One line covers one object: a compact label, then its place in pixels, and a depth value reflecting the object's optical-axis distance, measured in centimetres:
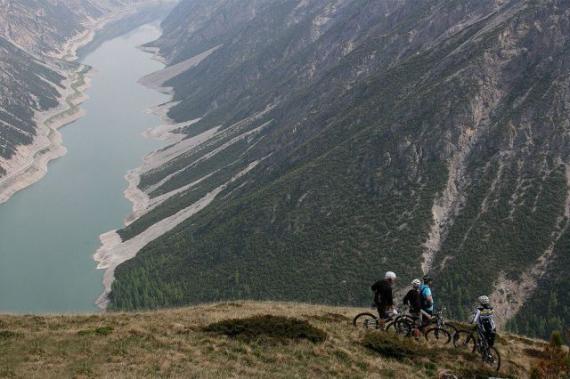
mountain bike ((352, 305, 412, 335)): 3120
